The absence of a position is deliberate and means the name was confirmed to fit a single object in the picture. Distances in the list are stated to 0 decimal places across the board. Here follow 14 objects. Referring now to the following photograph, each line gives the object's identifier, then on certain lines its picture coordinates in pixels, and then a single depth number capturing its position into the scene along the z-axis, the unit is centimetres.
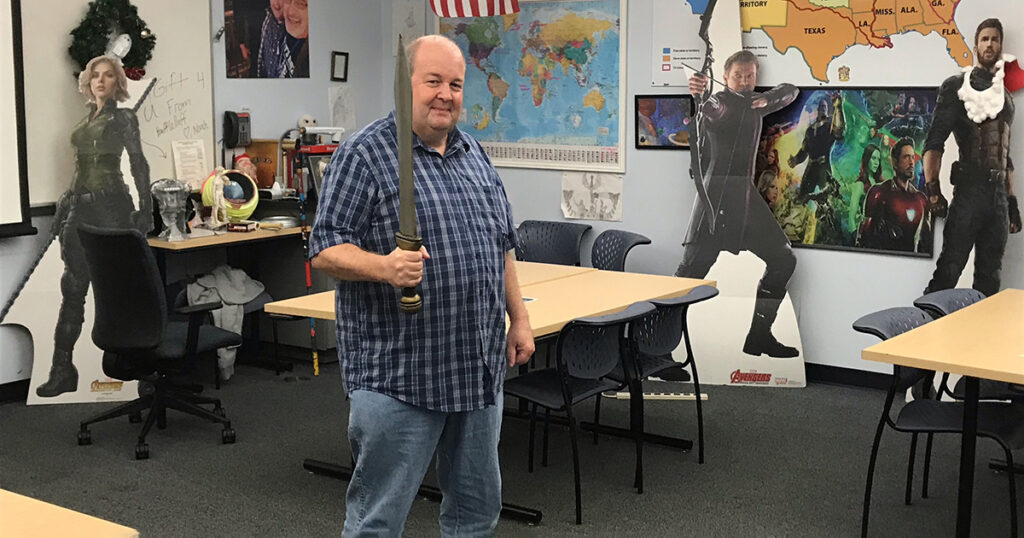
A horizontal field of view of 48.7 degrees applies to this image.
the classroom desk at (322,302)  419
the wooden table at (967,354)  325
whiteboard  549
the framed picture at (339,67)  716
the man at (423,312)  250
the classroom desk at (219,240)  568
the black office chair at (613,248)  583
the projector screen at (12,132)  528
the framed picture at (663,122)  630
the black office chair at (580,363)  397
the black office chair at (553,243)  630
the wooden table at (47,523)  161
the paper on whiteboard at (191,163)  618
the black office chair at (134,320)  457
